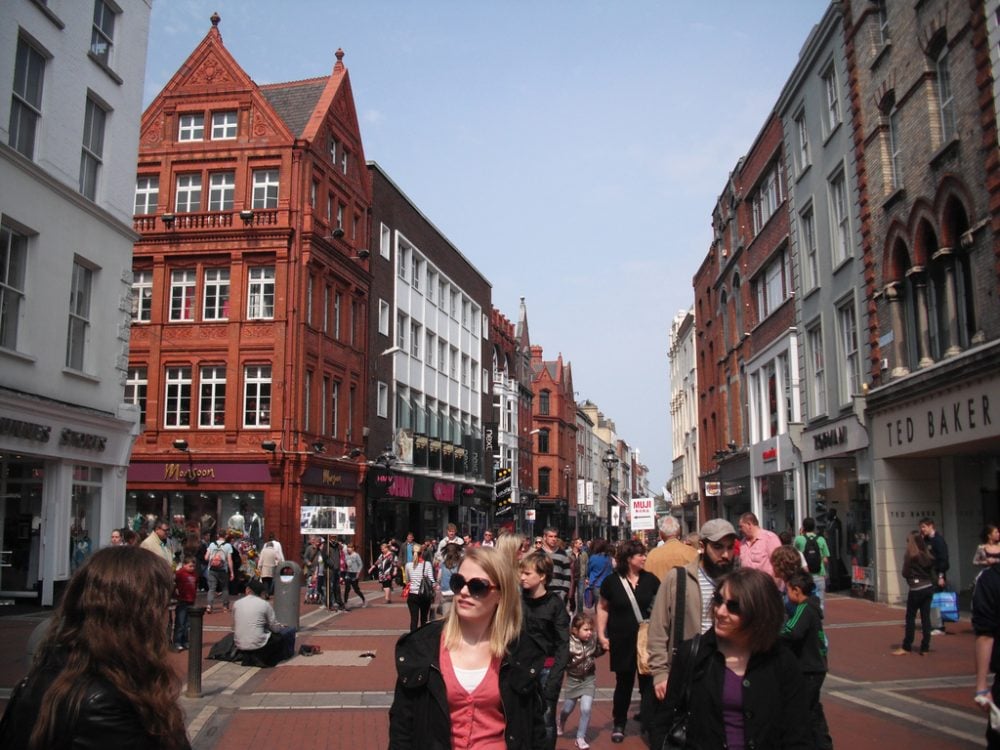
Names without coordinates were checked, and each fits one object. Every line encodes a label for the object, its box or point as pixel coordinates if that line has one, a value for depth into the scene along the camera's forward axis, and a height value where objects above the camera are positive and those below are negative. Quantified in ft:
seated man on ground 43.04 -5.01
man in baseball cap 19.86 -1.69
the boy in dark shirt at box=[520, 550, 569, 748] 22.68 -2.40
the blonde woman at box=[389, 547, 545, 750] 11.89 -1.99
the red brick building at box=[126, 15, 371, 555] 103.35 +24.72
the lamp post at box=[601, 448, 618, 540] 141.41 +9.99
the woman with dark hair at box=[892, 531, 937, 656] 42.22 -3.00
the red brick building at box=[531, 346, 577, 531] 273.95 +23.77
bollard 34.30 -5.00
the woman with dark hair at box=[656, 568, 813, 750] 12.26 -2.12
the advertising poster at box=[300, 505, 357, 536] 75.77 +0.22
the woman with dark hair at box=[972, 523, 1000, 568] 38.65 -0.73
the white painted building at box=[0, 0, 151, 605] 52.06 +15.36
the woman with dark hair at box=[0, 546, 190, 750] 8.53 -1.43
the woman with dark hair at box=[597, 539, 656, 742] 27.43 -2.80
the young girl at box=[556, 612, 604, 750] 27.14 -4.19
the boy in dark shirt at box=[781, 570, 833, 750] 16.22 -2.30
